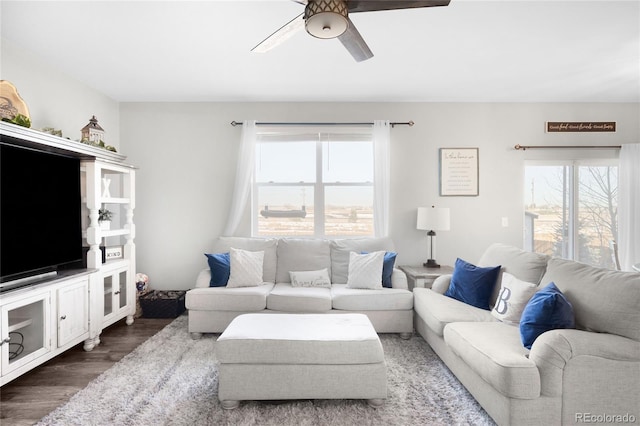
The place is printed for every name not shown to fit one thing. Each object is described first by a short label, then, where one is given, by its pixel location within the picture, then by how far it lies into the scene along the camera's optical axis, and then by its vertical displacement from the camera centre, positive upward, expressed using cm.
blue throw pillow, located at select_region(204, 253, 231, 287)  337 -61
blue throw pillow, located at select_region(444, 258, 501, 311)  269 -63
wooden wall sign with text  405 +107
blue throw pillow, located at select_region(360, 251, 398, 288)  338 -61
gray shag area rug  186 -120
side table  344 -67
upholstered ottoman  196 -97
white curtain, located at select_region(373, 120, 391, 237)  395 +49
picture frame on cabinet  325 -40
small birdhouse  314 +81
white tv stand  218 -64
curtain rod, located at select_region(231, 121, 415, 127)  400 +112
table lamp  366 -9
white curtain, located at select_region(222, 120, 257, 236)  396 +52
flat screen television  221 +0
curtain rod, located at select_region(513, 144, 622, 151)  402 +81
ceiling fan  158 +103
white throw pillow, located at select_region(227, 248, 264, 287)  330 -59
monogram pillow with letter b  227 -64
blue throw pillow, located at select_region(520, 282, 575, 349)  182 -61
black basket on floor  363 -106
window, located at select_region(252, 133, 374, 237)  411 +34
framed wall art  408 +51
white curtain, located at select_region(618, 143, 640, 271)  387 +5
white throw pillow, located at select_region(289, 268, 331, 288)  343 -72
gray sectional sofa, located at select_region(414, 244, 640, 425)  163 -80
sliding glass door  407 +2
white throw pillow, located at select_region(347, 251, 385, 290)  327 -62
